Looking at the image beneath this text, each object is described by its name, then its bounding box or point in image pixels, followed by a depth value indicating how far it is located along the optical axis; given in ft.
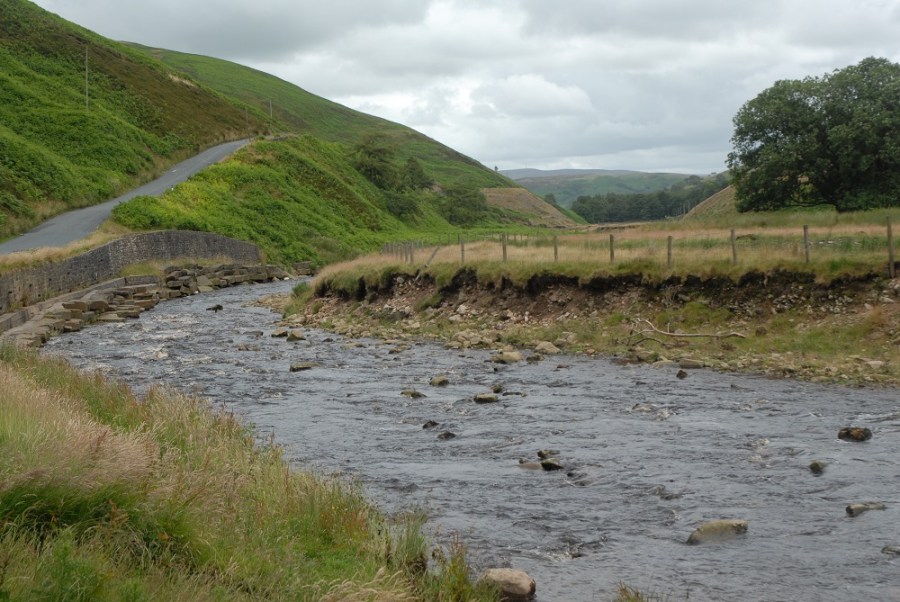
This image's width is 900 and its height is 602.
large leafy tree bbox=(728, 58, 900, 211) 157.07
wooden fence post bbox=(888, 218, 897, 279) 75.87
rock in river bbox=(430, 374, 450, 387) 67.41
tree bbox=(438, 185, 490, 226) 395.96
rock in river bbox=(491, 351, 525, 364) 78.12
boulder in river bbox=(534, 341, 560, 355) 82.06
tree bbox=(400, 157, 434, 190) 401.49
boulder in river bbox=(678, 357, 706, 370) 69.97
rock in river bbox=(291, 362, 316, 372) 76.78
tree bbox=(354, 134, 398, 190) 350.84
